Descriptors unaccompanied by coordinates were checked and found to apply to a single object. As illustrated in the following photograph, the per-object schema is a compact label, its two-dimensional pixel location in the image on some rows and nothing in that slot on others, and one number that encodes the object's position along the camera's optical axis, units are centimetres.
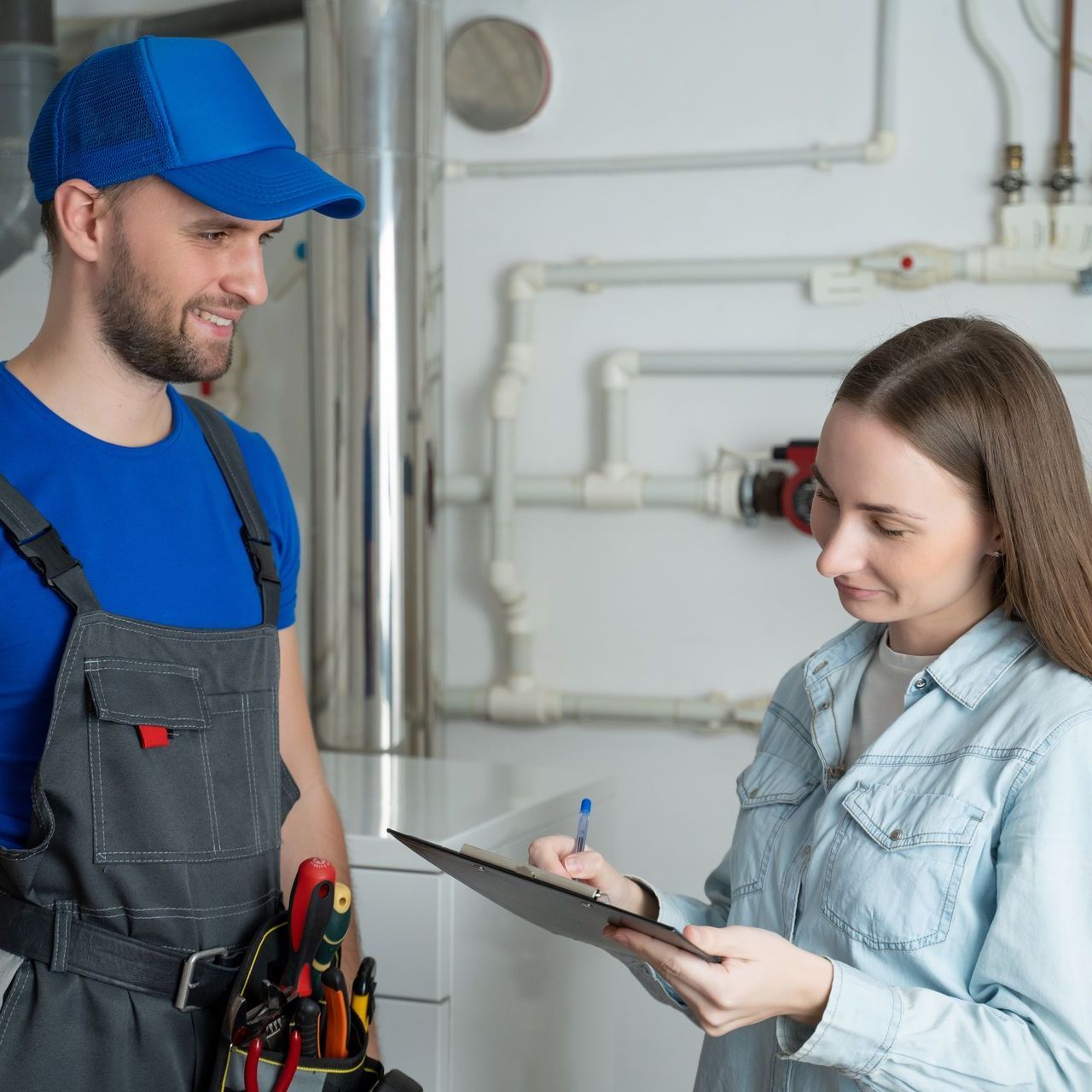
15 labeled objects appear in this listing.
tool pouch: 111
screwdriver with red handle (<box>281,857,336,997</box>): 115
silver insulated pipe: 215
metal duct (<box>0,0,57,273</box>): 209
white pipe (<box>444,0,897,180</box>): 220
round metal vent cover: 237
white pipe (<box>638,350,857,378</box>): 222
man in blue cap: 105
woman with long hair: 92
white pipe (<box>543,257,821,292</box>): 224
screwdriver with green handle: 116
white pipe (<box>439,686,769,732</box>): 232
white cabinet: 157
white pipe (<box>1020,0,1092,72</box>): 212
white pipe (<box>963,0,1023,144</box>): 214
